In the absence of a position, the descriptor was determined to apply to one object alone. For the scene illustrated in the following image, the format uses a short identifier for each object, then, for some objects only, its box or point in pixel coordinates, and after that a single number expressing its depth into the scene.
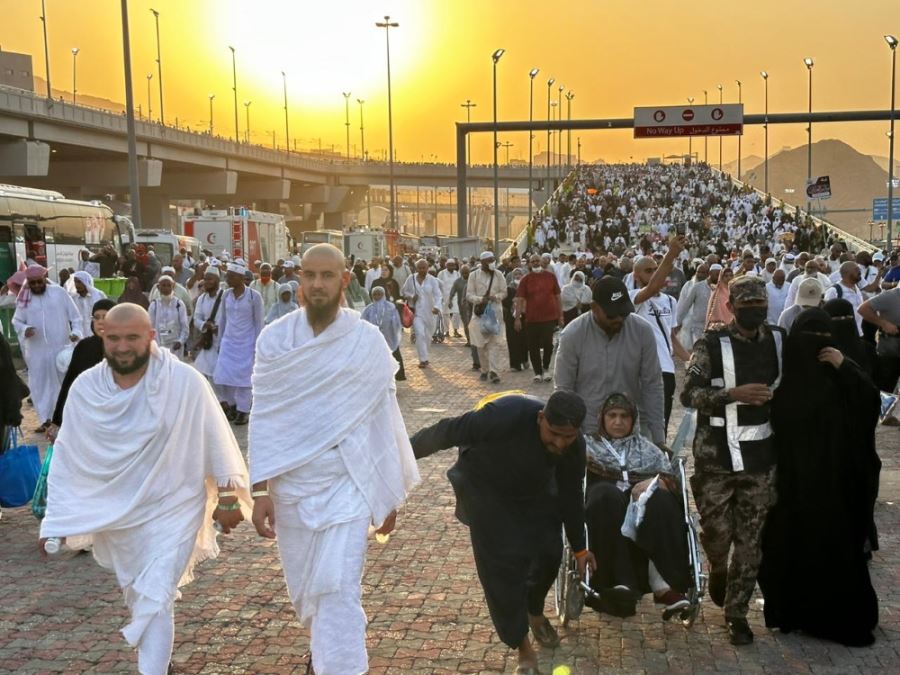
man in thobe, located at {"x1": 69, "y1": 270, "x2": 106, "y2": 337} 13.38
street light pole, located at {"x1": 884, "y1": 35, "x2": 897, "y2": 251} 48.00
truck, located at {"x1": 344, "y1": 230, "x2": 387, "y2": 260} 48.31
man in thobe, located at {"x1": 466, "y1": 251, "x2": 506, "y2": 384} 16.58
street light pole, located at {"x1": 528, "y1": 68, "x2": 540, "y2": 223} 77.97
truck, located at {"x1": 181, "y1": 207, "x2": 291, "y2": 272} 34.84
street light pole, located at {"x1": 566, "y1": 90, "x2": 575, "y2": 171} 117.63
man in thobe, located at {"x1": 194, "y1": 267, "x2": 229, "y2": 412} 13.03
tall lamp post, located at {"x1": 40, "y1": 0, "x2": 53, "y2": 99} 66.68
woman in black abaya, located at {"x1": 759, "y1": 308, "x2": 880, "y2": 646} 5.37
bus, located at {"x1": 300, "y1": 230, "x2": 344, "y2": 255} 46.66
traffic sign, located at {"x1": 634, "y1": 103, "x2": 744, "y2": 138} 38.62
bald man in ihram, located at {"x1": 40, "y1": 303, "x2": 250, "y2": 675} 4.64
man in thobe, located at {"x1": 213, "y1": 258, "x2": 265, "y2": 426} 12.62
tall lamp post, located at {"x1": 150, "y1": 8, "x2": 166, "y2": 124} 78.02
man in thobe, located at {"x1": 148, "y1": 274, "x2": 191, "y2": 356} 13.48
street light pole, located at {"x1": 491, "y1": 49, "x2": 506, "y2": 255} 55.81
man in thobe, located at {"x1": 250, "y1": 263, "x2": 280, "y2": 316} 15.89
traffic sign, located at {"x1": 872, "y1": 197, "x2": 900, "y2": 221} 76.50
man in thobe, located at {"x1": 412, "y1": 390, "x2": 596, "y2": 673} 4.91
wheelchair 5.46
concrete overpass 43.78
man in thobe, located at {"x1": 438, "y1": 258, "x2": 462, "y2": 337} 23.03
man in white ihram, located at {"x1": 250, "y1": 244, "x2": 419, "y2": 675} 4.48
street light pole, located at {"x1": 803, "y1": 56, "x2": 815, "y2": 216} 65.53
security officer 5.41
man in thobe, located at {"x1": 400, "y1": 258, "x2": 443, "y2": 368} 19.88
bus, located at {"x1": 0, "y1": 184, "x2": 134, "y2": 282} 24.17
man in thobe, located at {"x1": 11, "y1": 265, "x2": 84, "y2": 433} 11.82
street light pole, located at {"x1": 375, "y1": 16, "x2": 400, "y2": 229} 60.74
